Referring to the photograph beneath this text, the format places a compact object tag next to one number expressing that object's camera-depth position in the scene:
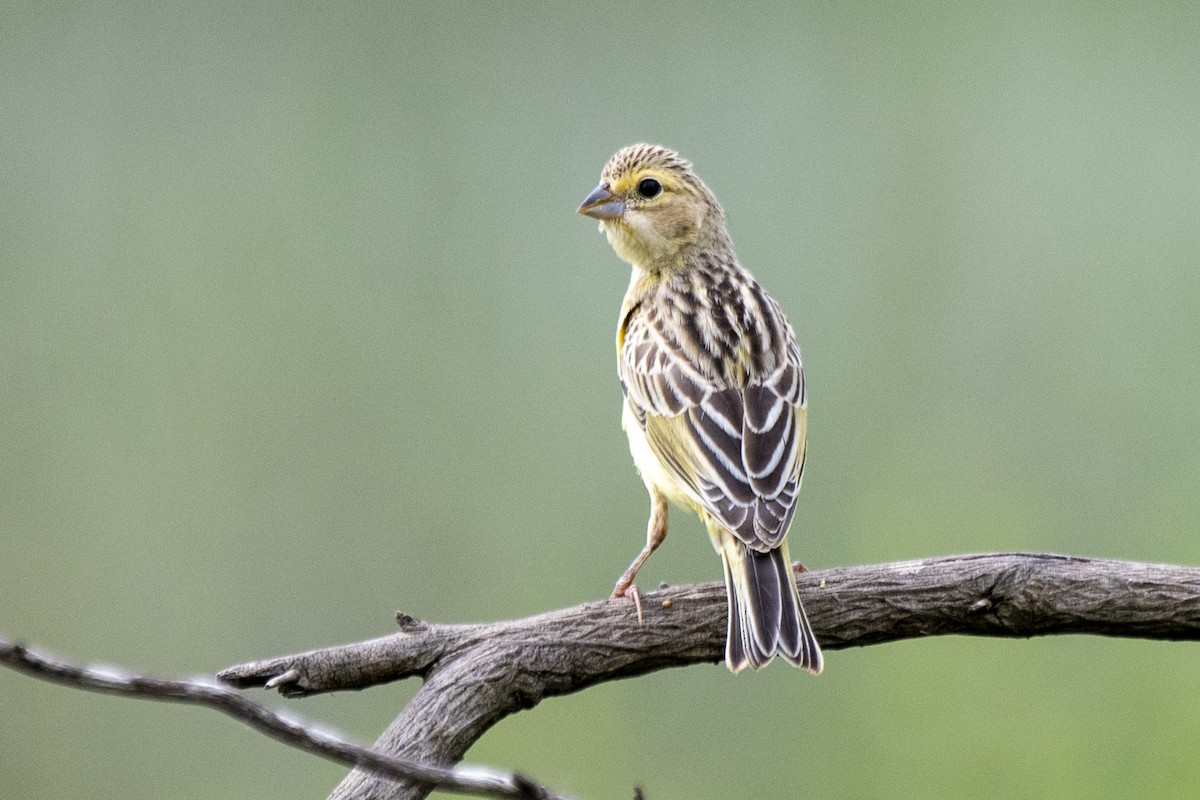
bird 6.38
